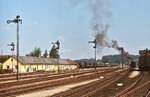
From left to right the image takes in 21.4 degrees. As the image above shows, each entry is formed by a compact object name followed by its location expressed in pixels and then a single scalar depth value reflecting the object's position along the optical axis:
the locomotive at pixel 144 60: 76.81
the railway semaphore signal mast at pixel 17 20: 52.91
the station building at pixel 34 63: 116.00
